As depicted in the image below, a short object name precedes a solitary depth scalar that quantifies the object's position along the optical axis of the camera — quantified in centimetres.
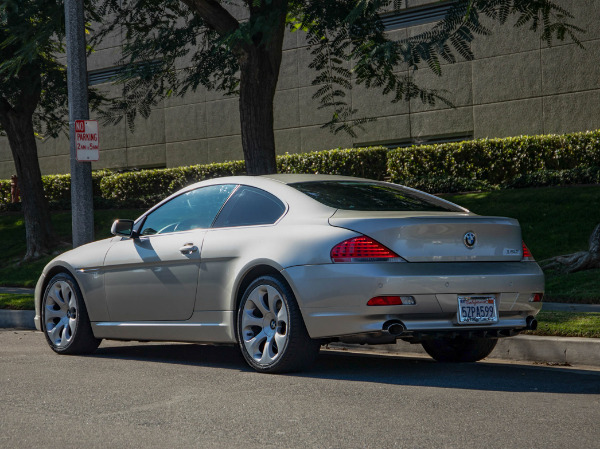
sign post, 1189
